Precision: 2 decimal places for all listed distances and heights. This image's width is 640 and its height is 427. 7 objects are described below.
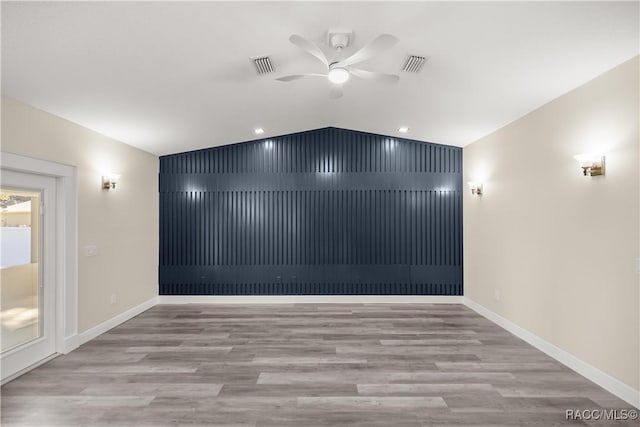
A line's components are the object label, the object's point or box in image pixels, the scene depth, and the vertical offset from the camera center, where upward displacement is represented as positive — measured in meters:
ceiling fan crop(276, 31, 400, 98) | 2.48 +1.21
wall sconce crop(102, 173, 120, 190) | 4.64 +0.47
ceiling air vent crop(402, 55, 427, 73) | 3.25 +1.44
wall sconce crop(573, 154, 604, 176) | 3.12 +0.45
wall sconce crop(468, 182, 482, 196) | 5.52 +0.43
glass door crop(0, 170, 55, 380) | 3.37 -0.55
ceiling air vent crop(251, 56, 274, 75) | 3.25 +1.44
